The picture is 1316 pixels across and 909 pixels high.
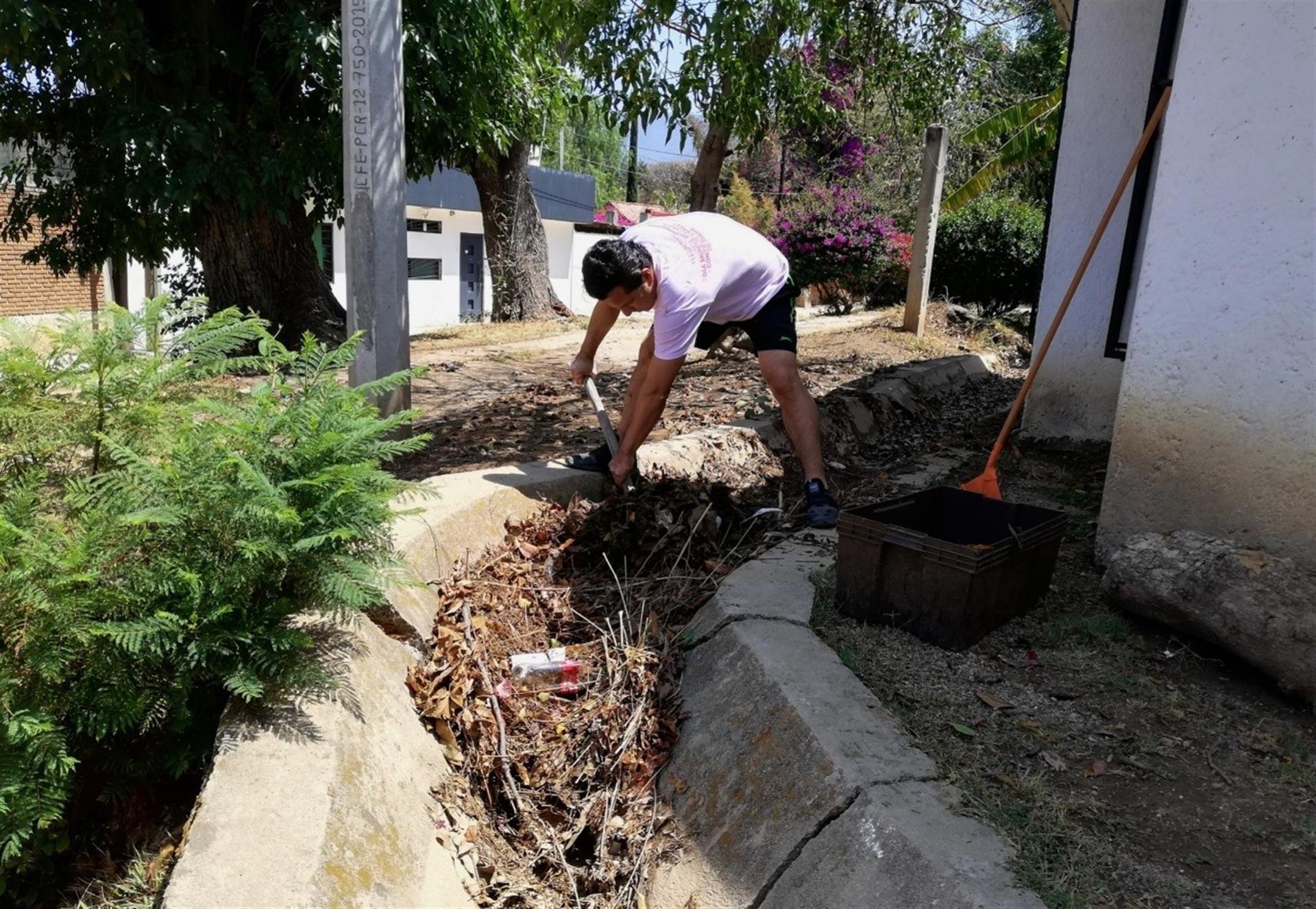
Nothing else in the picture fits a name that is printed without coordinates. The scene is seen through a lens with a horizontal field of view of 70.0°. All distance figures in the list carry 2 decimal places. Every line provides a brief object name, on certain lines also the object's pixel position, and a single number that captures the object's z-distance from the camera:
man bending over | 3.83
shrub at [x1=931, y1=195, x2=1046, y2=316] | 13.63
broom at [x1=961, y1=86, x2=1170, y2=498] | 4.00
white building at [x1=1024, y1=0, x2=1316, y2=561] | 3.06
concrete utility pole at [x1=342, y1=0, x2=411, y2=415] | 4.19
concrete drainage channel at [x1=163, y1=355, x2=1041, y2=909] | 2.01
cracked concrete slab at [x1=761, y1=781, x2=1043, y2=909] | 1.98
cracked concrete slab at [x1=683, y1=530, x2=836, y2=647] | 3.21
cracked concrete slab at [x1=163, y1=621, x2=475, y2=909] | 1.95
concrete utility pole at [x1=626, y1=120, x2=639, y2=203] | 28.86
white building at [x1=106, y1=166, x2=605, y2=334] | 22.50
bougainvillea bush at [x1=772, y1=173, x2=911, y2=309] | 11.77
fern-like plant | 2.15
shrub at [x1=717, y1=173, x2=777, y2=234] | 25.53
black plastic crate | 2.99
